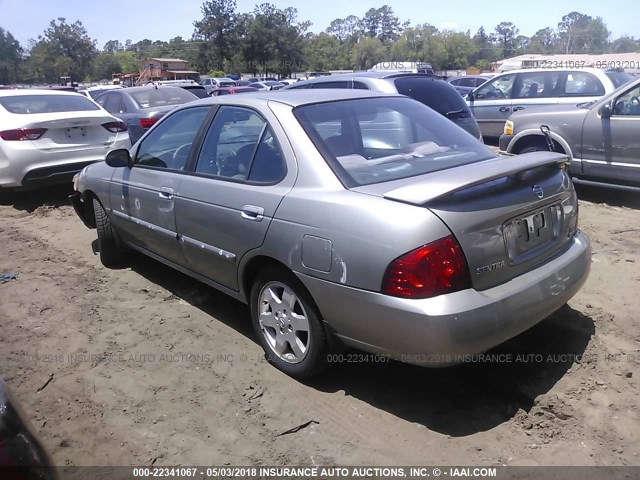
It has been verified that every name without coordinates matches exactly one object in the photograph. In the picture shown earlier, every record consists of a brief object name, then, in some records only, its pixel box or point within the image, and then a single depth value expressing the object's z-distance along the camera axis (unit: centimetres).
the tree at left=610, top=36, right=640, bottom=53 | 8412
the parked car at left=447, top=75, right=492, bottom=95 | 2205
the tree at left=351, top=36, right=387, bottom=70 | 7807
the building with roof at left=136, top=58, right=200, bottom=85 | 4614
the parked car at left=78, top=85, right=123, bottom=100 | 1481
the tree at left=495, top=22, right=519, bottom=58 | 12525
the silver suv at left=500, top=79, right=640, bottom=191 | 642
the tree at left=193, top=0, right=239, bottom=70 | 5875
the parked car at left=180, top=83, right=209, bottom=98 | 1279
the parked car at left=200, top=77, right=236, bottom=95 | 3335
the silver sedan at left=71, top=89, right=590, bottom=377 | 258
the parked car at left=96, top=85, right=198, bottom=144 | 981
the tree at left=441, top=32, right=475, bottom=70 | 7878
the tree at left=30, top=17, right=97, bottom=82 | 6544
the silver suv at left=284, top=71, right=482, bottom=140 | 716
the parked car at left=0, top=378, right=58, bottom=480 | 145
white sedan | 719
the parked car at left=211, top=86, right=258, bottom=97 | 2123
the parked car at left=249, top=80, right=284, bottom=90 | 2958
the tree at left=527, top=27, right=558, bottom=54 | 11151
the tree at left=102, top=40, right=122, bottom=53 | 11968
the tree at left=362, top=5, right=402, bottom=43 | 11233
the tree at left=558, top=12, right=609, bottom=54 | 9982
